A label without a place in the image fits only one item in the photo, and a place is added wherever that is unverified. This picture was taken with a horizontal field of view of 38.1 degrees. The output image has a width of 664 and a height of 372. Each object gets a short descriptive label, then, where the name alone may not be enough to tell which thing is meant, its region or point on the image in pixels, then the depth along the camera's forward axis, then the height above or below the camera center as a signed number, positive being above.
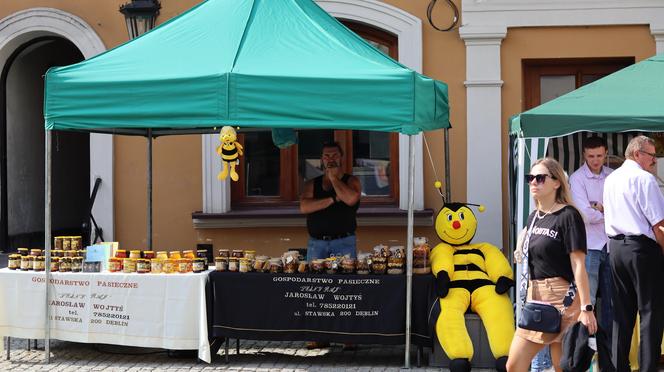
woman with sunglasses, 5.26 -0.36
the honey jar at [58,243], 7.89 -0.39
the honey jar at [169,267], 7.41 -0.55
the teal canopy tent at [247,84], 6.79 +0.80
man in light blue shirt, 7.20 -0.21
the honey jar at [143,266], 7.44 -0.54
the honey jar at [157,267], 7.43 -0.55
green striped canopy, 6.84 +0.60
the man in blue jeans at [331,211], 7.89 -0.13
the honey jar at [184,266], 7.41 -0.54
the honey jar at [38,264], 7.64 -0.54
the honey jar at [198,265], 7.42 -0.54
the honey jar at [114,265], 7.53 -0.54
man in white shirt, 6.33 -0.40
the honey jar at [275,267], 7.39 -0.55
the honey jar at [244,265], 7.44 -0.54
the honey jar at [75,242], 7.82 -0.38
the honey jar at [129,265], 7.46 -0.54
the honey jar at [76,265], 7.59 -0.54
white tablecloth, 7.29 -0.87
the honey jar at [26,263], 7.69 -0.54
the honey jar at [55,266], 7.59 -0.55
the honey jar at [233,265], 7.47 -0.54
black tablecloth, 7.20 -0.85
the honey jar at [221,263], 7.49 -0.53
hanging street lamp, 9.70 +1.83
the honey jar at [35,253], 7.72 -0.46
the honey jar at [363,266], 7.29 -0.54
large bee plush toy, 6.94 -0.69
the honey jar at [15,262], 7.78 -0.53
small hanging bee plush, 7.11 +0.35
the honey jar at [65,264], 7.58 -0.54
